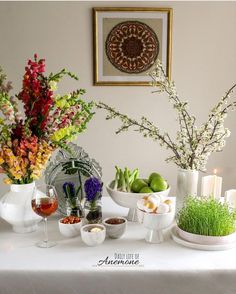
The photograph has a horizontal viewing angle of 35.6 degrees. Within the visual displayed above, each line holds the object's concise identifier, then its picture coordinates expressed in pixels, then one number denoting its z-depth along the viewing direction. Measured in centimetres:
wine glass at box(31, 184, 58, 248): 128
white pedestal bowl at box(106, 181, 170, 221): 142
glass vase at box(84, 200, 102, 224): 139
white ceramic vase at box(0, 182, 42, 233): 136
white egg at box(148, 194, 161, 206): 129
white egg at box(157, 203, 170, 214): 128
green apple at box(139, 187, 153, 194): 143
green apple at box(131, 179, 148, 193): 146
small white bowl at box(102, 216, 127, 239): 132
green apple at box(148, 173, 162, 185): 147
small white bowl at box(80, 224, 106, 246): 125
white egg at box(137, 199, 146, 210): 129
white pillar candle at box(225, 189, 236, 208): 148
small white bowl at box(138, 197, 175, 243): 126
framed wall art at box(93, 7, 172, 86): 278
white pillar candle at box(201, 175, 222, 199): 152
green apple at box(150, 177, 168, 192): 145
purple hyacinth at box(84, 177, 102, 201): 137
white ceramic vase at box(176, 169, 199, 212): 147
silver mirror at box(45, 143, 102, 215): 153
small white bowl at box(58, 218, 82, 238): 133
